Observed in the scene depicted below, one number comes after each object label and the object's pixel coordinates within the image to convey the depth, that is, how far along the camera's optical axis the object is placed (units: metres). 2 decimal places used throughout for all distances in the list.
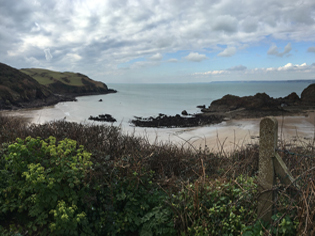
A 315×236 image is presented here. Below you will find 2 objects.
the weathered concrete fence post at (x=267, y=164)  3.28
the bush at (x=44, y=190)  3.60
